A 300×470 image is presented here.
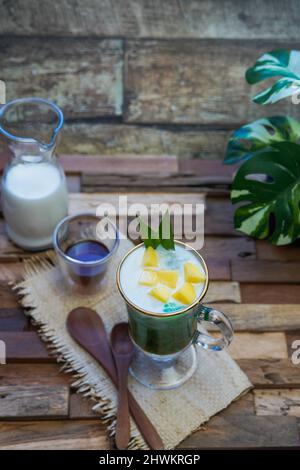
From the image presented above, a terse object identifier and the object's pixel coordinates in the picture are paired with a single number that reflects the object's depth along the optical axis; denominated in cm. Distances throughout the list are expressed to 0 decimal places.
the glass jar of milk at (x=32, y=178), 130
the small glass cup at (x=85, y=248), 127
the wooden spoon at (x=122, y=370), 112
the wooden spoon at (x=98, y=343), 113
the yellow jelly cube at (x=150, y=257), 112
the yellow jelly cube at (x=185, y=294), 106
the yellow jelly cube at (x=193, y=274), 109
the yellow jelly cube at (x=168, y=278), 108
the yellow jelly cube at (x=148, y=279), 109
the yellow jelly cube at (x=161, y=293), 106
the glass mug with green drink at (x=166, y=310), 107
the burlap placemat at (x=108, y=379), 114
